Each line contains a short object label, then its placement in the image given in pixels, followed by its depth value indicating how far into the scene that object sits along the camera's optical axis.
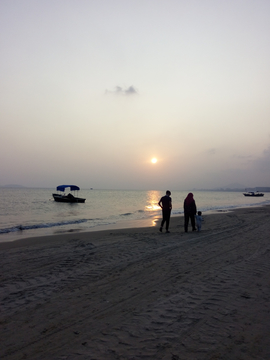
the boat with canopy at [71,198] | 47.84
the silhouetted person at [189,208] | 12.86
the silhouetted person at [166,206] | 12.59
